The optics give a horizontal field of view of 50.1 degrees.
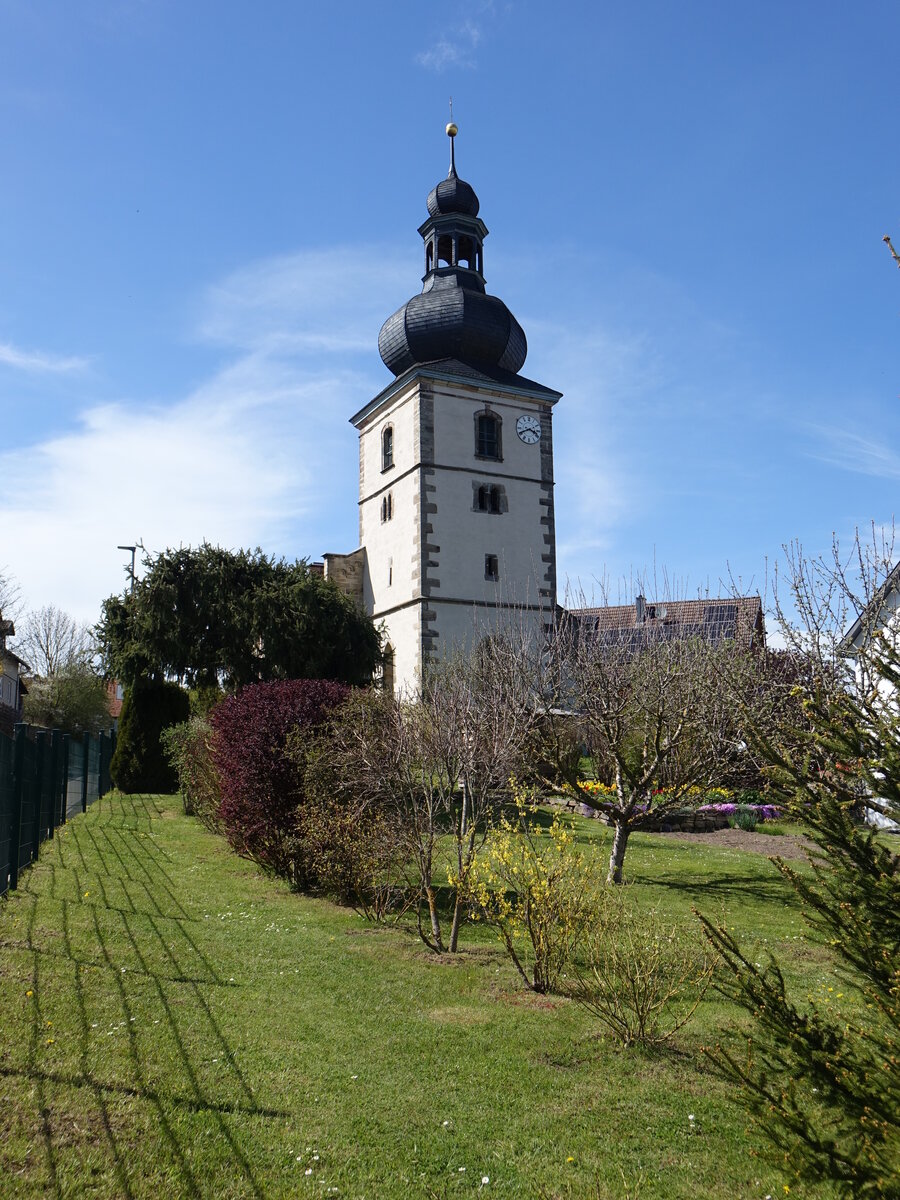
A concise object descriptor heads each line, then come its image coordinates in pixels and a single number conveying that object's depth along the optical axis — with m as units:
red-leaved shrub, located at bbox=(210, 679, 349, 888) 11.49
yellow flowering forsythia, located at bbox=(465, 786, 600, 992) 7.16
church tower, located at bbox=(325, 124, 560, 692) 33.19
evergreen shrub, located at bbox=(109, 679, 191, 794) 21.64
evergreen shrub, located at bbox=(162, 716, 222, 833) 14.44
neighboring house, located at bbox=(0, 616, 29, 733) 37.97
